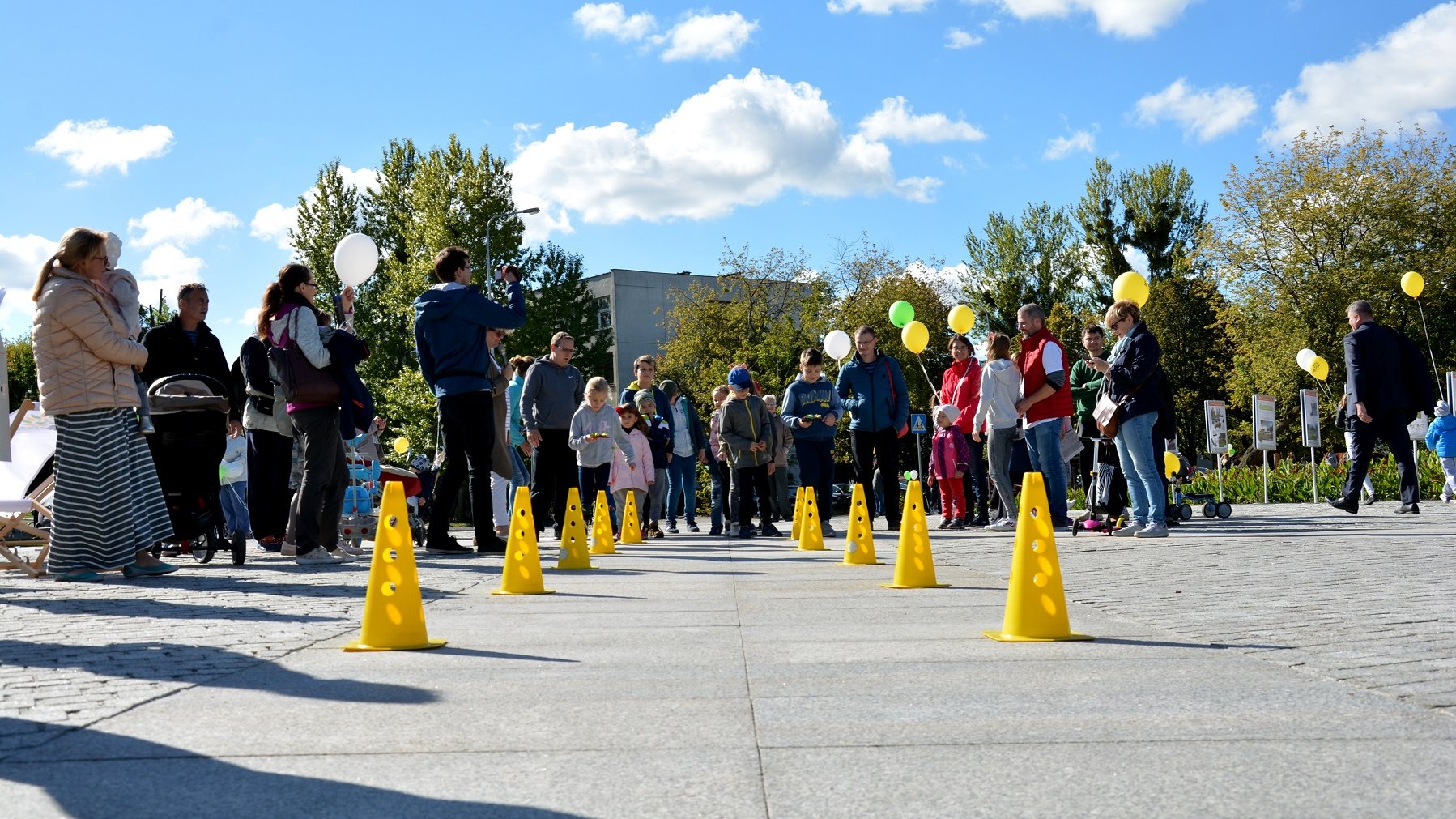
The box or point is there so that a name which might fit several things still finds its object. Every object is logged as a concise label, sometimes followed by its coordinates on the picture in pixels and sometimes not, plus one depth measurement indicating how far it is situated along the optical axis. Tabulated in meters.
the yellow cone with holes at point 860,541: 9.64
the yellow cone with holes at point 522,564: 7.45
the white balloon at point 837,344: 21.38
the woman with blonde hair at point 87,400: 7.87
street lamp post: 45.97
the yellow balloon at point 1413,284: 20.77
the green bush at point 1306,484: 22.33
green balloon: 19.08
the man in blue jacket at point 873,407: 13.29
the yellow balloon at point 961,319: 17.17
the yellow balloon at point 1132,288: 13.04
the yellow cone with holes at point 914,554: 7.61
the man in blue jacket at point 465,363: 10.12
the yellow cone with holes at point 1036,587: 5.20
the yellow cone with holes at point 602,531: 11.39
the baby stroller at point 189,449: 9.34
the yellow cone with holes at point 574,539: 9.28
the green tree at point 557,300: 53.56
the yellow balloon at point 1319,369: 22.28
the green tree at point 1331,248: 45.12
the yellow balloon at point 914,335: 17.72
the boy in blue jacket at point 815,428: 13.27
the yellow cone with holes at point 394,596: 5.15
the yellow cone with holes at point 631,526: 14.16
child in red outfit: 14.97
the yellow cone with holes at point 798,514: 12.56
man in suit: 13.60
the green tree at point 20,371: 85.38
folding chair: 8.79
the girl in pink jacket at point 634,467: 14.55
